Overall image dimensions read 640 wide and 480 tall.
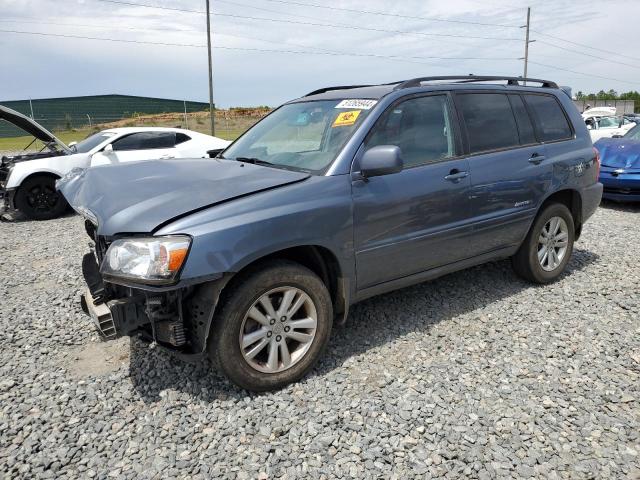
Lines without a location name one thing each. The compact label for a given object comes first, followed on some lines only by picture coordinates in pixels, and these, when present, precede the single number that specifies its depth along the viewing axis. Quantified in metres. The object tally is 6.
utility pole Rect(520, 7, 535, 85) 38.13
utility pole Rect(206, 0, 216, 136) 25.12
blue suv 2.60
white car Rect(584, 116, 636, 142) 16.28
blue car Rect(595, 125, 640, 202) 7.97
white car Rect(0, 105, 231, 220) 7.81
